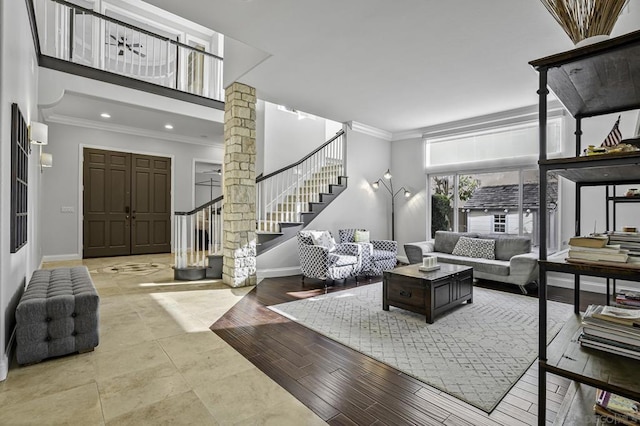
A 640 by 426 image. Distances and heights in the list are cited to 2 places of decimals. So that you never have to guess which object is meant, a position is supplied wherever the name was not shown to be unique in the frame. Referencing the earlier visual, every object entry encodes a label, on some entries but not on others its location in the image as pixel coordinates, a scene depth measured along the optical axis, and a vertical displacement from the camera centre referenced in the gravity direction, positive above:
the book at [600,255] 1.25 -0.18
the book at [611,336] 1.43 -0.59
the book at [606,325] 1.45 -0.54
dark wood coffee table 3.38 -0.88
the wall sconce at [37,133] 3.39 +0.85
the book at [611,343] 1.42 -0.61
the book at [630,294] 2.01 -0.54
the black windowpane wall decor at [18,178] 2.45 +0.29
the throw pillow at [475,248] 5.33 -0.61
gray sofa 4.59 -0.74
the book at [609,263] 1.20 -0.20
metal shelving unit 1.25 +0.21
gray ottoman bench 2.34 -0.86
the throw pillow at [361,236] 5.94 -0.45
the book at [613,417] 1.32 -0.89
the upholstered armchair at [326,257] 4.78 -0.70
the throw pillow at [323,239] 5.23 -0.45
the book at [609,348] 1.42 -0.64
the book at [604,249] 1.29 -0.15
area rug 2.24 -1.17
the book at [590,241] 1.32 -0.12
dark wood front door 7.18 +0.20
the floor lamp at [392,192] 7.21 +0.50
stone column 4.82 +0.40
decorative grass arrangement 1.34 +0.87
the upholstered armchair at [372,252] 5.41 -0.70
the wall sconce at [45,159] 4.81 +0.80
